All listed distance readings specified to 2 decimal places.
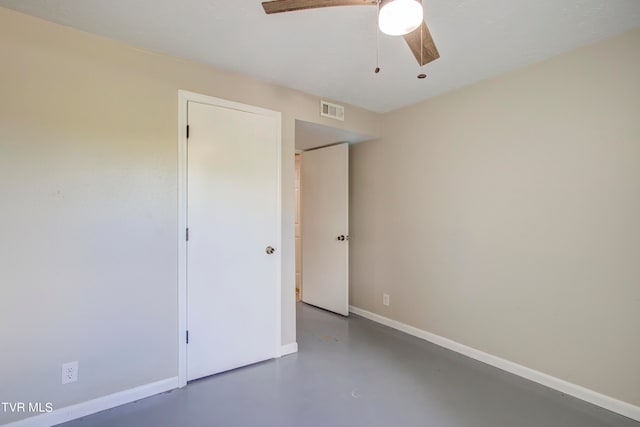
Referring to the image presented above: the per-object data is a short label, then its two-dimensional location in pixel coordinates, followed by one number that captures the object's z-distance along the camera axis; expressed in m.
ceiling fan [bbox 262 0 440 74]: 1.20
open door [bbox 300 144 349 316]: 3.63
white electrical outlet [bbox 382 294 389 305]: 3.44
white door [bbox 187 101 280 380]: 2.28
